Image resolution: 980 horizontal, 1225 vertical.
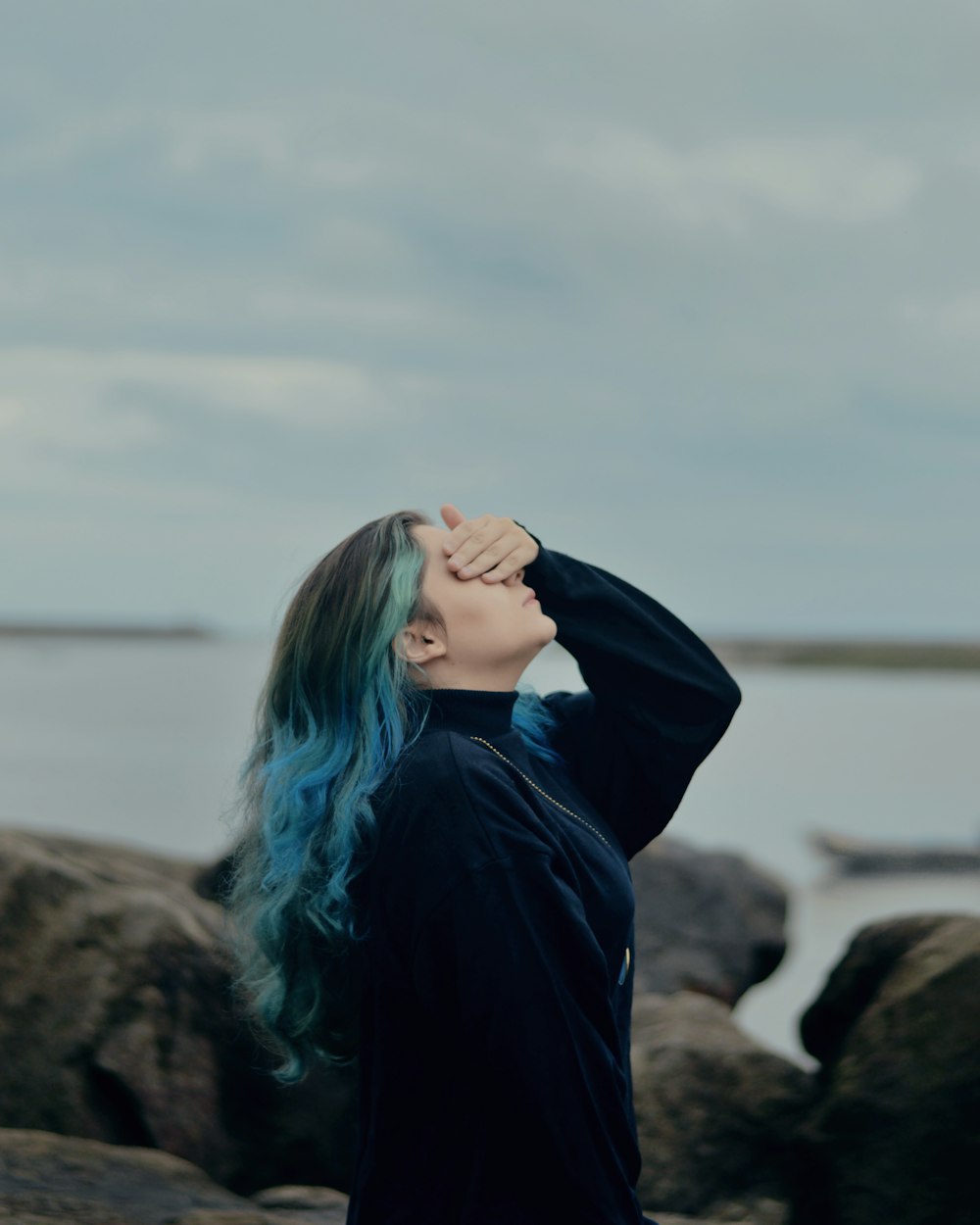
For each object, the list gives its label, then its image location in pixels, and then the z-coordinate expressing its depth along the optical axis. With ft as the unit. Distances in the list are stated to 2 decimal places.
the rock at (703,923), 24.72
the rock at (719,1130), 14.93
